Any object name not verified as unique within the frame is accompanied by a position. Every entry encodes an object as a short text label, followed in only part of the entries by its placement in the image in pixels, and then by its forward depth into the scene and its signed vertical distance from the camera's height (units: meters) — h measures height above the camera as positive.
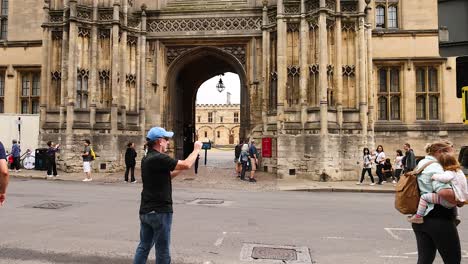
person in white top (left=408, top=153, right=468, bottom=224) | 3.72 -0.39
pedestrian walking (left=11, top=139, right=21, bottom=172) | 18.59 -0.50
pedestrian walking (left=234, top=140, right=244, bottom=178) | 18.07 -0.70
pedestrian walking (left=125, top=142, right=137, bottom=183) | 15.84 -0.63
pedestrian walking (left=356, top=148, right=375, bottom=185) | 15.77 -0.80
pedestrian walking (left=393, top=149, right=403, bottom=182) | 16.21 -0.87
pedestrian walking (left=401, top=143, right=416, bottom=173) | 13.76 -0.58
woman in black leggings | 3.73 -0.76
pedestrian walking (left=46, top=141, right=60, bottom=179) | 16.57 -0.74
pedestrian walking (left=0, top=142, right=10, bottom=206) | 4.50 -0.34
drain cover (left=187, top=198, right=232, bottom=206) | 10.61 -1.57
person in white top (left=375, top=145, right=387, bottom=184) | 16.03 -0.79
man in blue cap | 4.12 -0.57
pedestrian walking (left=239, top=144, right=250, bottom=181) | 16.92 -0.65
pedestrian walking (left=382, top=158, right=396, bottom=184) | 17.05 -1.12
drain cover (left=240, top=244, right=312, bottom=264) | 5.52 -1.57
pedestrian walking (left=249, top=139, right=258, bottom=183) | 16.42 -0.64
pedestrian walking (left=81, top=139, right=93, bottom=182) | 16.05 -0.64
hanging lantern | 26.06 +3.52
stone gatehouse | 17.41 +3.23
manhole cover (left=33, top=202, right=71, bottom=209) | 9.50 -1.47
